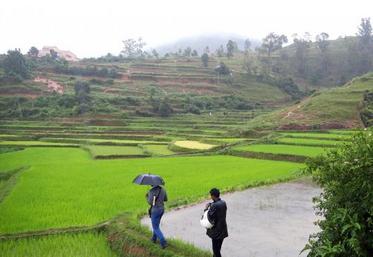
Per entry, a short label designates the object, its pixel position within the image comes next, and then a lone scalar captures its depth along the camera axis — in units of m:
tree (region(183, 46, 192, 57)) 107.84
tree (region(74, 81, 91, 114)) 48.75
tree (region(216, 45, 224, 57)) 102.46
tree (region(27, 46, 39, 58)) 89.76
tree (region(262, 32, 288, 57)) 97.80
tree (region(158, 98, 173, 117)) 51.19
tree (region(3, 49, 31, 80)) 63.56
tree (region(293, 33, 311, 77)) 89.00
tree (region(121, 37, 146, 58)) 134.38
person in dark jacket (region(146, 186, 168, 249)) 9.24
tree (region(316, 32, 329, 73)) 89.06
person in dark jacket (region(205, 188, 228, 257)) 7.82
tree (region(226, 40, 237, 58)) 94.62
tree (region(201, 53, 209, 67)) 84.69
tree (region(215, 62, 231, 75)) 76.50
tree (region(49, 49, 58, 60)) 89.91
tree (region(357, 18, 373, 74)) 88.44
